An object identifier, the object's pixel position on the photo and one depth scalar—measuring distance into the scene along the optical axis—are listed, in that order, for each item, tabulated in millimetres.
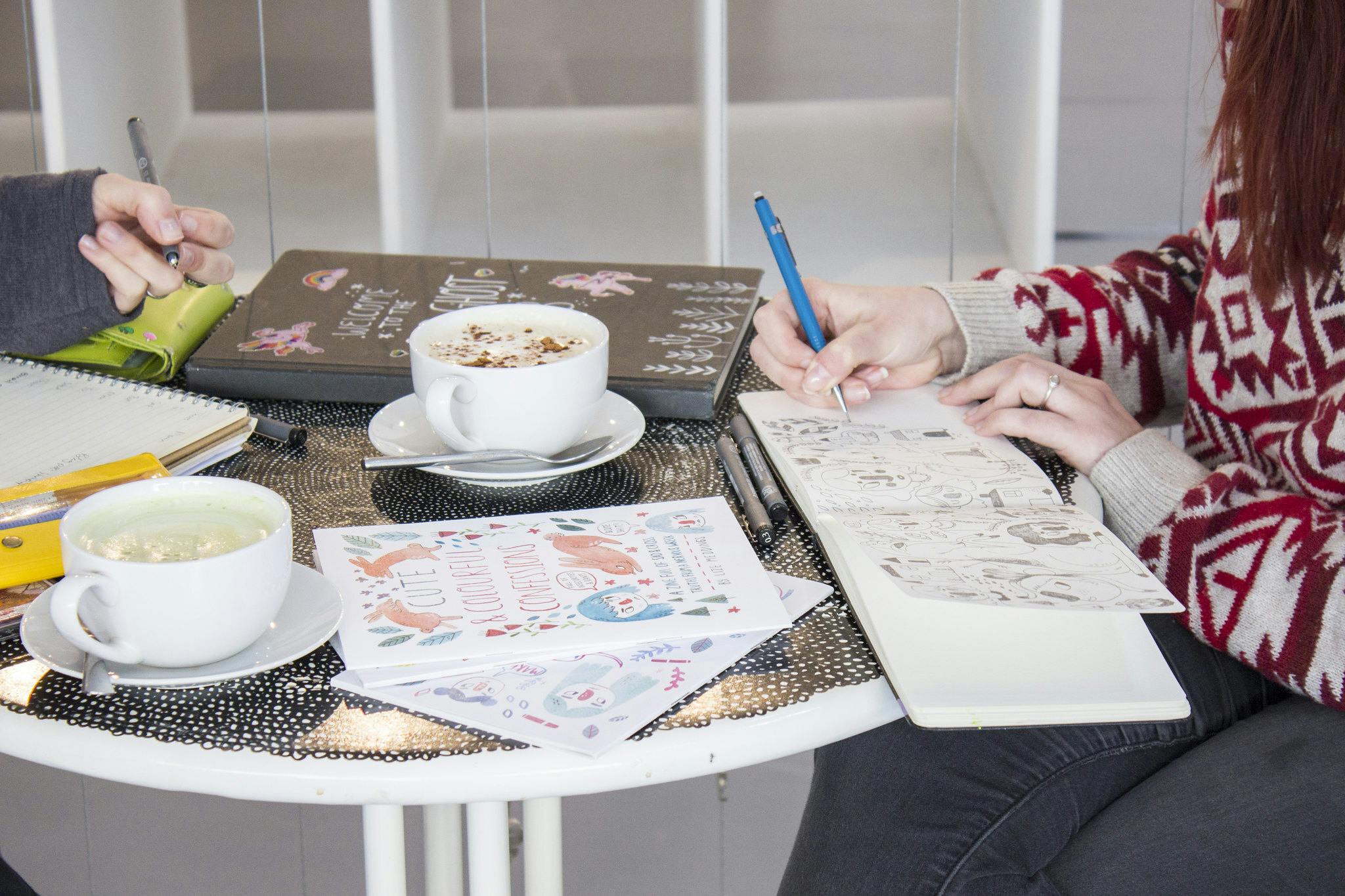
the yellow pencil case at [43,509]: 1296
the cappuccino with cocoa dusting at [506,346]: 1439
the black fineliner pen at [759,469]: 1395
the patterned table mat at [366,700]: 1207
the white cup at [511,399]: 1394
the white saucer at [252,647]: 1224
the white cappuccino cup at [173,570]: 1195
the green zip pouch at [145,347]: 1568
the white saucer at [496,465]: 1425
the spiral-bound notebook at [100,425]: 1421
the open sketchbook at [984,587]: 1254
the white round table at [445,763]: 1186
